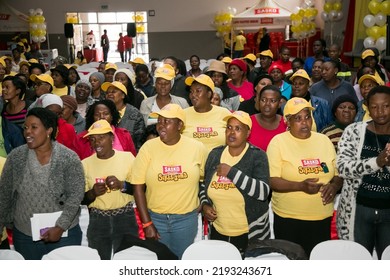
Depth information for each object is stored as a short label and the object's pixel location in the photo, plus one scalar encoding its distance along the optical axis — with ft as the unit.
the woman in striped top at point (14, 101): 15.02
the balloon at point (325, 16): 46.43
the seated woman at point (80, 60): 47.59
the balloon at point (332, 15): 45.27
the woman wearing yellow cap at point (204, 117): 12.32
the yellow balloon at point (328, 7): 45.88
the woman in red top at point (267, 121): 11.85
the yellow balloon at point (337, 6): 45.16
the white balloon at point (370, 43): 30.89
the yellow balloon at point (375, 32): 30.60
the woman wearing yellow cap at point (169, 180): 9.68
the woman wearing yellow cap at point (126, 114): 14.15
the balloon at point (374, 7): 30.50
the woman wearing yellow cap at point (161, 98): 14.89
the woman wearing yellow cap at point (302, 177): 9.68
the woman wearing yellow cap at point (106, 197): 9.99
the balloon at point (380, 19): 30.37
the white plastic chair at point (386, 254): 7.94
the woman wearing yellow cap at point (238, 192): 9.46
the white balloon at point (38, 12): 57.62
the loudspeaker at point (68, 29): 61.57
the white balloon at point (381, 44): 29.89
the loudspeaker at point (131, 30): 61.26
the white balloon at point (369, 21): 31.04
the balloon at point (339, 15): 45.19
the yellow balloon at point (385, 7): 29.73
